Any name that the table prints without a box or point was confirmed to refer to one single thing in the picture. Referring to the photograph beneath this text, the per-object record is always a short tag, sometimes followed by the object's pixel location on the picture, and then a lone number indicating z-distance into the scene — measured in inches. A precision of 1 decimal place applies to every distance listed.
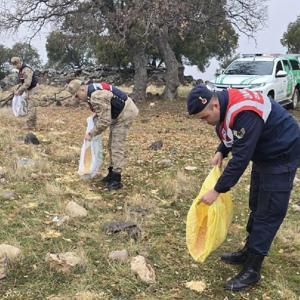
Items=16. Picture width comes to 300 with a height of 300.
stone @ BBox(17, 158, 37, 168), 275.3
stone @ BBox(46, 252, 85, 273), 156.0
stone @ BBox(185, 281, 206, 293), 151.1
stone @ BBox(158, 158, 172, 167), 305.3
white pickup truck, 520.1
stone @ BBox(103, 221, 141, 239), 186.1
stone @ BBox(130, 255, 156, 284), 153.5
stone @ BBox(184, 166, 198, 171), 295.1
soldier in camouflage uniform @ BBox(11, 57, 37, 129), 399.2
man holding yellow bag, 133.8
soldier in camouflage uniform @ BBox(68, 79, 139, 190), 231.5
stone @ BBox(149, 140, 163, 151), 355.2
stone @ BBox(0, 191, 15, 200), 222.7
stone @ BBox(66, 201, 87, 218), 205.8
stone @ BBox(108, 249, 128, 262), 164.4
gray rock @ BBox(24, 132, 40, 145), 352.2
